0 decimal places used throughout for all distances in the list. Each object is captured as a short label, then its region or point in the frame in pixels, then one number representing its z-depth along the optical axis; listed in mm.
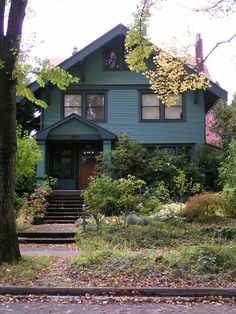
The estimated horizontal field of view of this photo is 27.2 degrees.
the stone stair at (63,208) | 21391
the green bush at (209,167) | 24719
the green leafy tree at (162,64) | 12148
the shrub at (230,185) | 17578
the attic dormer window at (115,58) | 26766
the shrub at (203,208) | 17891
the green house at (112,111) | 26516
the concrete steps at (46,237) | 15991
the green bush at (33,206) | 19950
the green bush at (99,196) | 16859
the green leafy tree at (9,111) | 10180
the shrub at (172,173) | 22953
